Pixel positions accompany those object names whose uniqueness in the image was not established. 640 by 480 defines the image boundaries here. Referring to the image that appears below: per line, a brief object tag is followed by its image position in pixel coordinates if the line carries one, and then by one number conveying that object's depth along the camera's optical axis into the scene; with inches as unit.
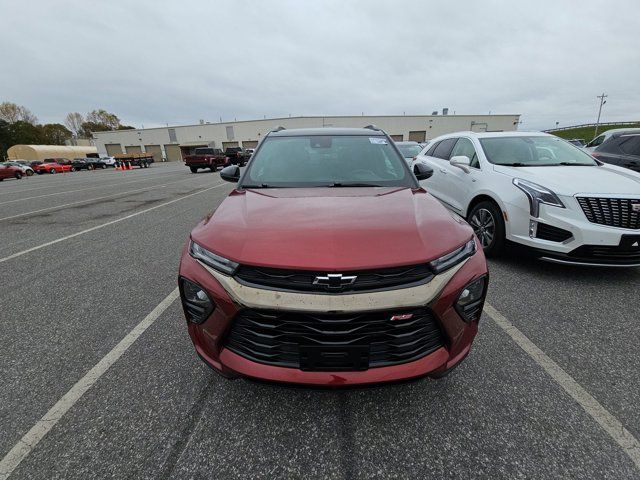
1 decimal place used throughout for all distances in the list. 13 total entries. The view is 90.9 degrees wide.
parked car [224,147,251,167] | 1083.1
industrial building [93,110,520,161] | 2433.6
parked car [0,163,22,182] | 1020.5
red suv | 57.9
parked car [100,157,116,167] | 1891.0
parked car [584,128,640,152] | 256.9
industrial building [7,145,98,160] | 2307.2
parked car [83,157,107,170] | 1801.1
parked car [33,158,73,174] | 1514.1
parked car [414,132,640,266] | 127.3
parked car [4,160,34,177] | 1169.7
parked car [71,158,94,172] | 1721.2
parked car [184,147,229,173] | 952.3
